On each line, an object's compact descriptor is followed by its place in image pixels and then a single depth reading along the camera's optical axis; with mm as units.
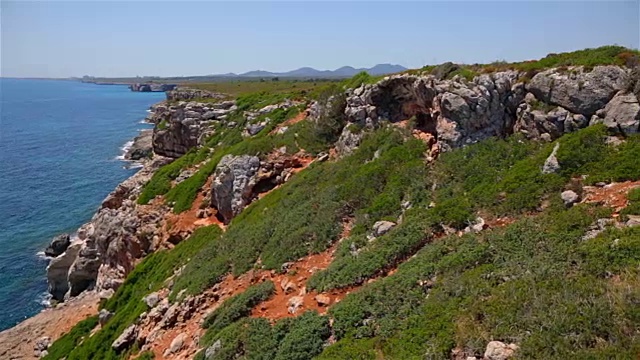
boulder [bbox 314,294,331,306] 16094
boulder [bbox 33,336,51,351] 29950
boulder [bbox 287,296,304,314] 16734
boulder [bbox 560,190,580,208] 14953
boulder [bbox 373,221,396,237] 18812
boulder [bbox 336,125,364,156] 28612
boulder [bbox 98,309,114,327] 28417
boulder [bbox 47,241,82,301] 42531
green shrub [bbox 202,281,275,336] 17891
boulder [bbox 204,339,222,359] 16109
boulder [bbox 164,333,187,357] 18969
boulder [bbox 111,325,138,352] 22594
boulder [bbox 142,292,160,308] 24209
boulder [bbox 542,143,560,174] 16672
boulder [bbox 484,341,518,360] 9945
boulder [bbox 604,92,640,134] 16453
